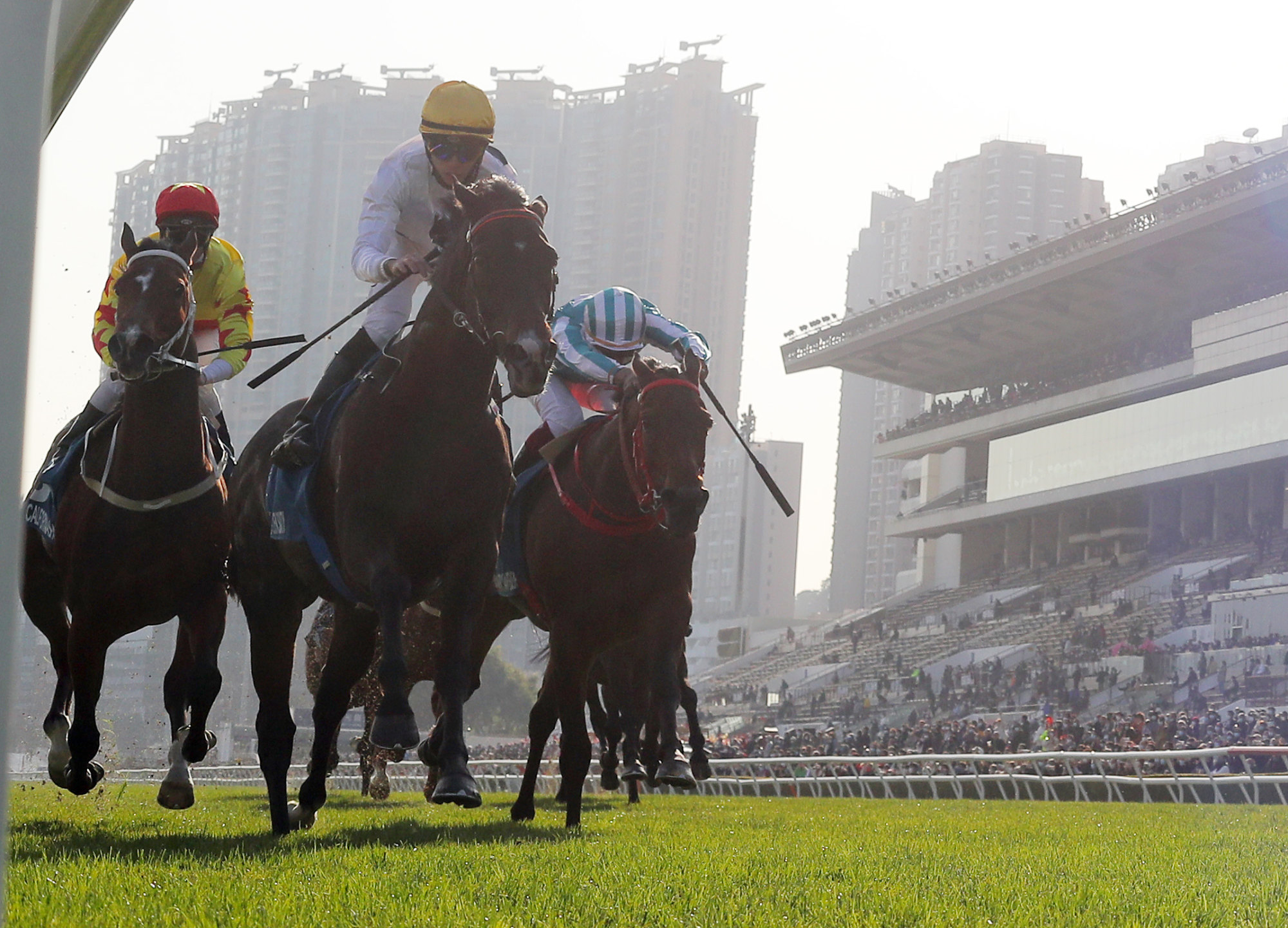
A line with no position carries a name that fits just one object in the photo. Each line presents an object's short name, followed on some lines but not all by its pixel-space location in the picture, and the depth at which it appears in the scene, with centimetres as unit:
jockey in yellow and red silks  1441
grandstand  7131
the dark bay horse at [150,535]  1244
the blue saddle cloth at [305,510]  1241
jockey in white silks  1268
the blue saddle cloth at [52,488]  1387
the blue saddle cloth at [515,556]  1502
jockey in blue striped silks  1620
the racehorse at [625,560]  1341
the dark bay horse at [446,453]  1051
